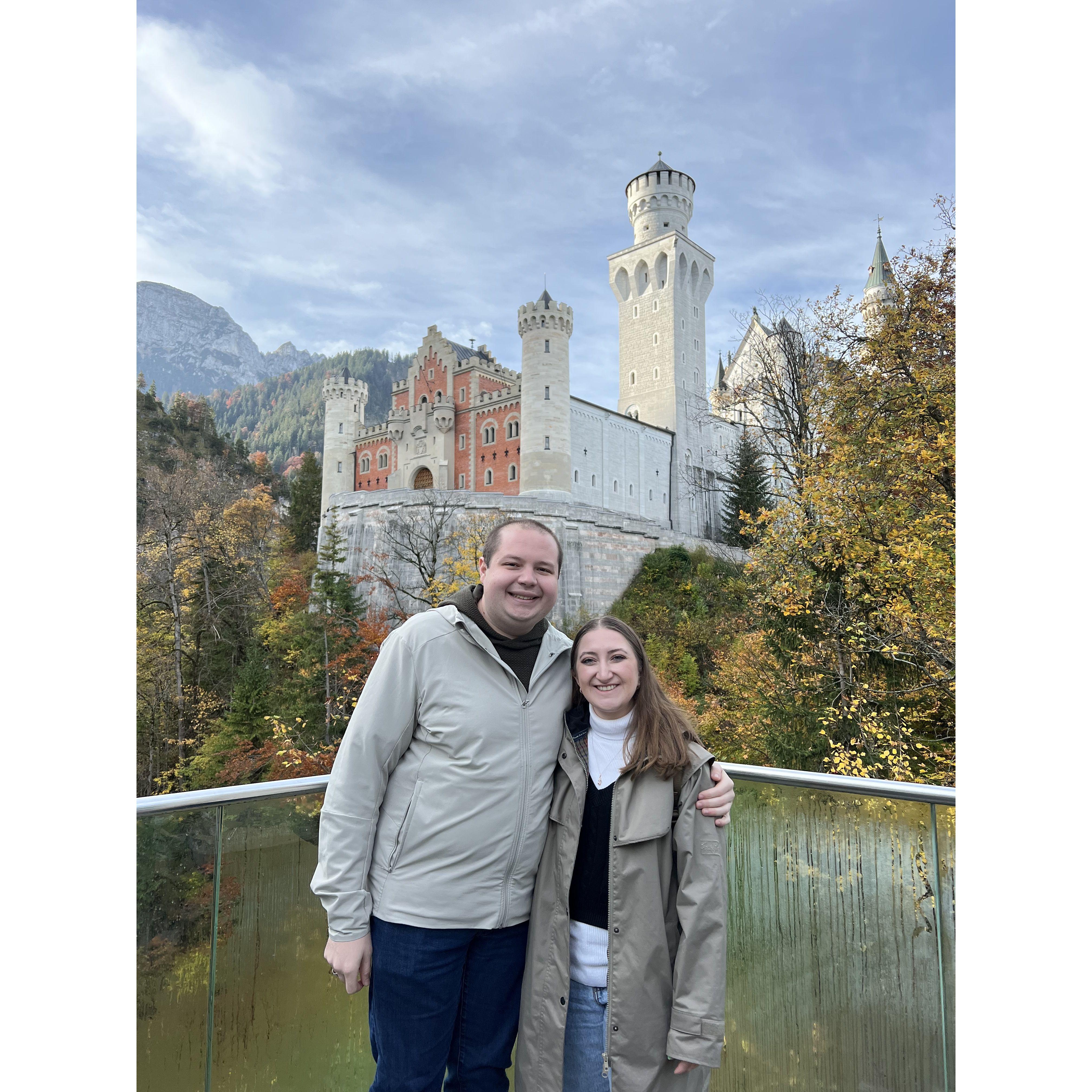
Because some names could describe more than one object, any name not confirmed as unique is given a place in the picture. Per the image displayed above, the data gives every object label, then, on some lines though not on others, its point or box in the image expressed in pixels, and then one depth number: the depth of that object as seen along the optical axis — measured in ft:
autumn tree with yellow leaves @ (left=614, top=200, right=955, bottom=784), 22.81
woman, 5.41
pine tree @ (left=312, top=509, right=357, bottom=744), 61.31
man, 5.74
